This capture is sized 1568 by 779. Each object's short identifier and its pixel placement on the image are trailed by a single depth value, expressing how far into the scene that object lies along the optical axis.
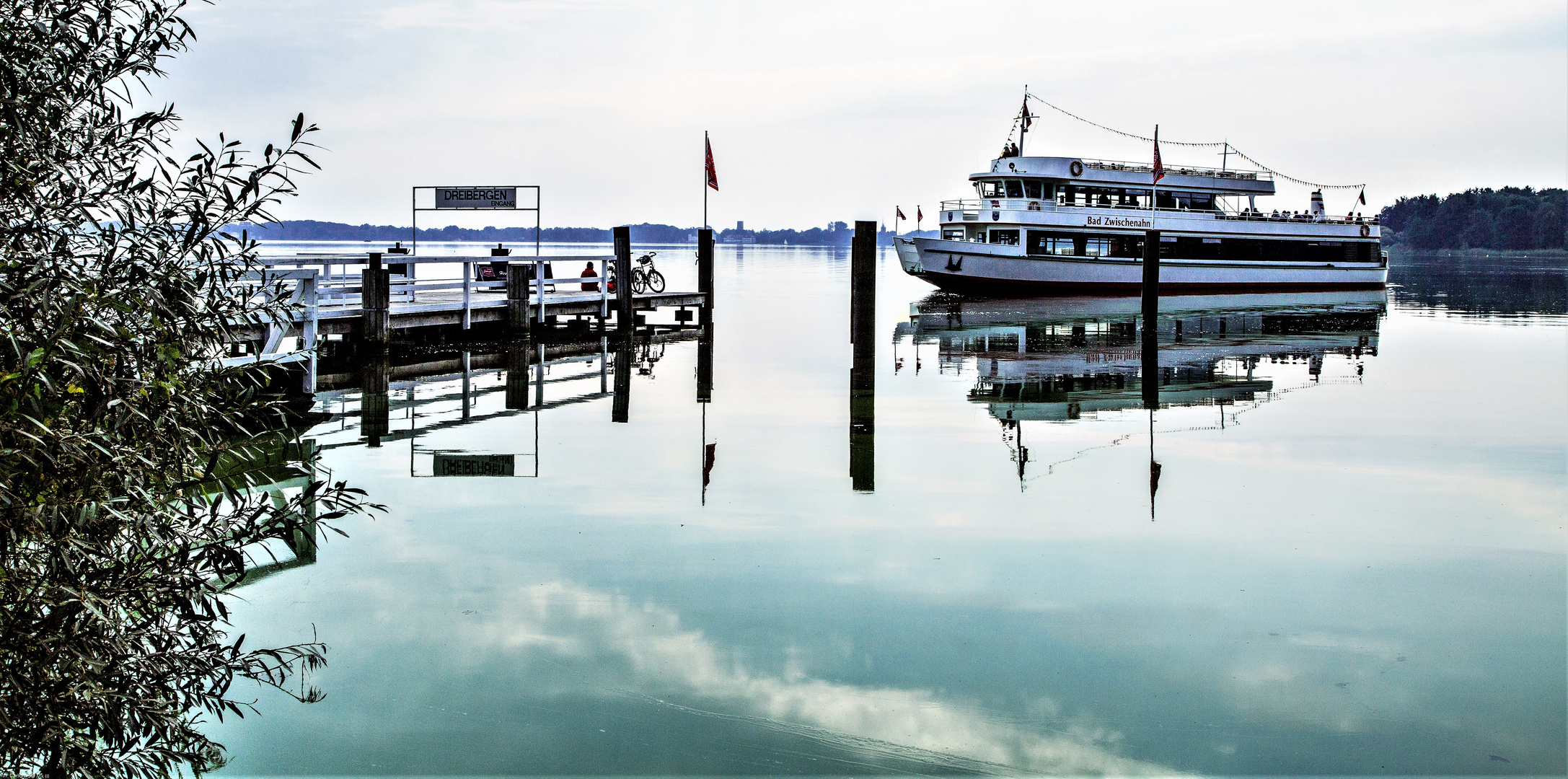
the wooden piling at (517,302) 24.92
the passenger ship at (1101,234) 47.06
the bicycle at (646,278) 32.72
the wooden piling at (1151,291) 27.73
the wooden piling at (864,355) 13.20
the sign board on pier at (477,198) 29.67
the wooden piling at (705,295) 24.18
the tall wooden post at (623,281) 27.70
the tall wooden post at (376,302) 20.34
